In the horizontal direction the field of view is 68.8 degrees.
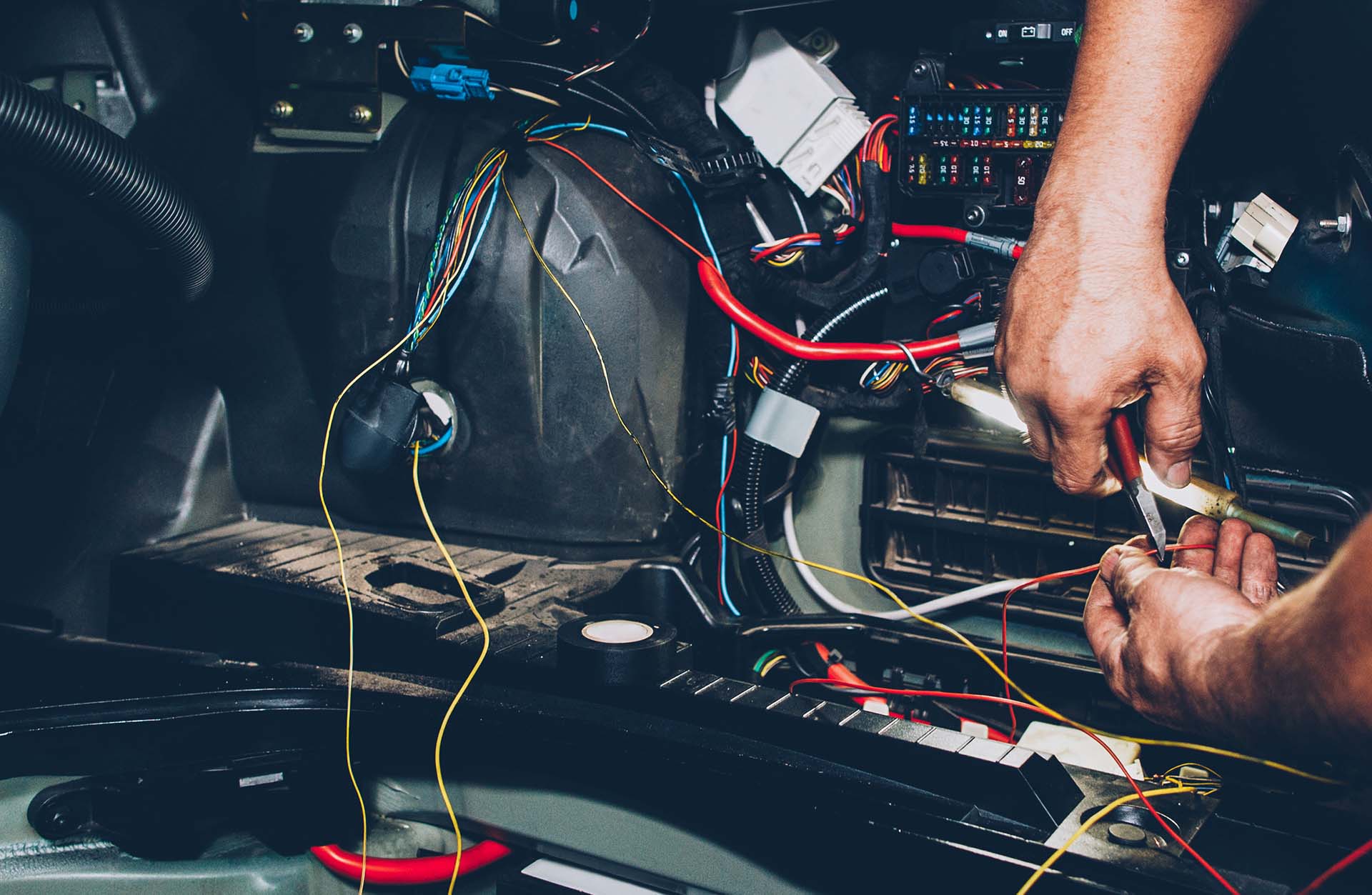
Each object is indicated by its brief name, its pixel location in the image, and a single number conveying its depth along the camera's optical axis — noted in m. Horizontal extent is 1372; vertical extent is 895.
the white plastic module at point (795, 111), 1.66
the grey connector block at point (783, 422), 1.60
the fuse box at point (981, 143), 1.45
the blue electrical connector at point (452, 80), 1.67
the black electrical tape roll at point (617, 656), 1.23
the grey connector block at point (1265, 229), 1.29
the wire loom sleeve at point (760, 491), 1.59
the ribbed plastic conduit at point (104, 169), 1.31
